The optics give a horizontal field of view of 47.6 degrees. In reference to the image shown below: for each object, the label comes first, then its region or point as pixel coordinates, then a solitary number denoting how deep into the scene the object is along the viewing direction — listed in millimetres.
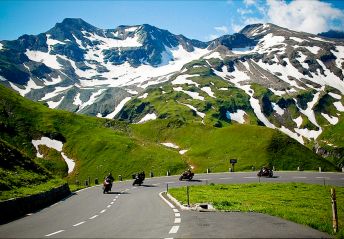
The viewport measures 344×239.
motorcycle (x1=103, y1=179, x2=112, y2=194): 46750
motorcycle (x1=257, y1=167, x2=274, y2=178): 63000
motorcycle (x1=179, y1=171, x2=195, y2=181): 64062
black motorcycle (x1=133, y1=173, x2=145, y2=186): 58309
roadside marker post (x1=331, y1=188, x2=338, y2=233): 13273
